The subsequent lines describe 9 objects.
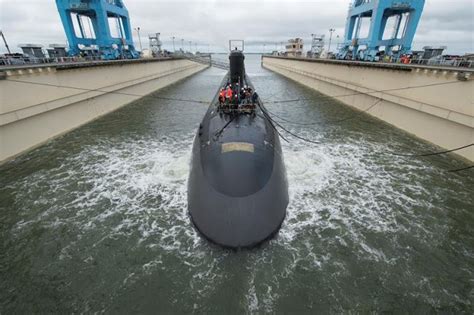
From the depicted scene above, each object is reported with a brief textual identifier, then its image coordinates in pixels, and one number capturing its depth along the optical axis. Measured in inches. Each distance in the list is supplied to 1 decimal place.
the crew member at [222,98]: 582.9
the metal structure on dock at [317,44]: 3715.6
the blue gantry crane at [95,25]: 1653.5
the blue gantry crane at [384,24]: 1574.8
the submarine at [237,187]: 352.8
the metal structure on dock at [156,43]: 3410.4
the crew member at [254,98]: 598.4
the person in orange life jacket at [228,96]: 571.2
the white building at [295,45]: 5221.5
